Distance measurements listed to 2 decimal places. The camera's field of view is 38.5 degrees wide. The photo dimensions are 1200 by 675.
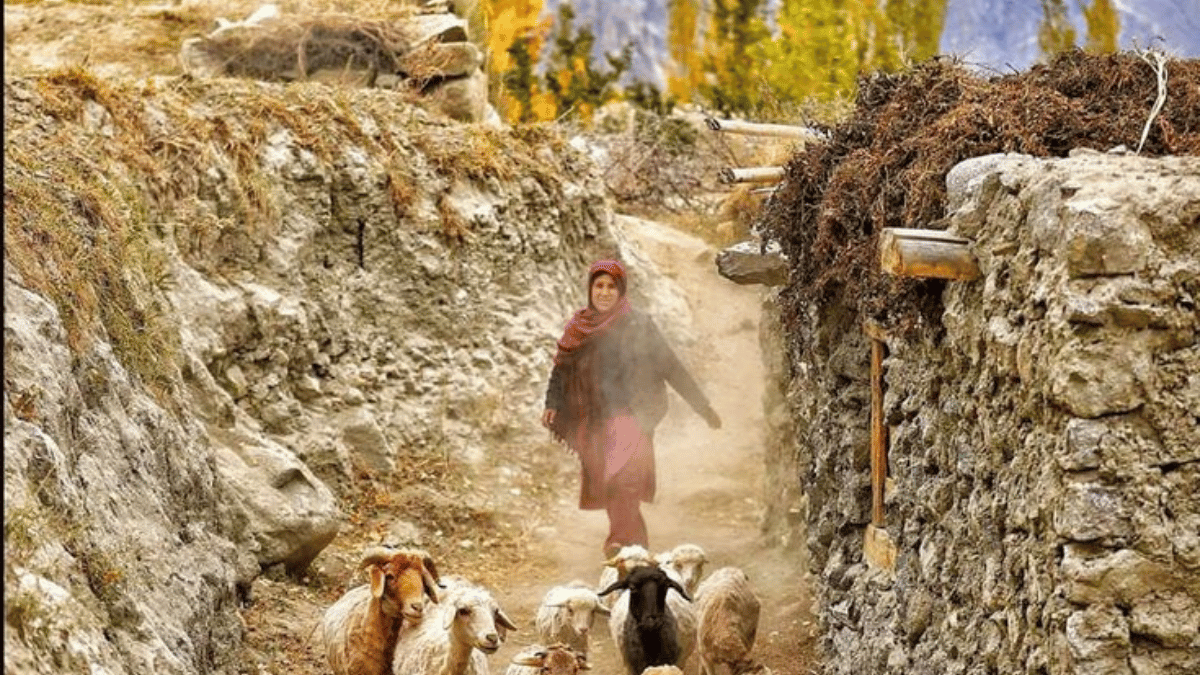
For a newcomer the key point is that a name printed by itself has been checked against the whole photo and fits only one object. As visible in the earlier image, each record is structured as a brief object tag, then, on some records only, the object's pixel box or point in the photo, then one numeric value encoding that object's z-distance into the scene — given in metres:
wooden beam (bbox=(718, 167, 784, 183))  10.53
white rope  6.52
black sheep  9.59
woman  12.55
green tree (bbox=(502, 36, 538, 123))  29.47
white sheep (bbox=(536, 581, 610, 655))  9.96
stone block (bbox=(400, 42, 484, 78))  17.42
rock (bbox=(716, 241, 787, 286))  11.09
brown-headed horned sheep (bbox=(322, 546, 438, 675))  8.73
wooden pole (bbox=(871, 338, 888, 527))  8.58
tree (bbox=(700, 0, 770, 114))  30.19
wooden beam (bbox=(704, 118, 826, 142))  10.73
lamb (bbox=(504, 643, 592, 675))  8.56
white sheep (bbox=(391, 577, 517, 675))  8.59
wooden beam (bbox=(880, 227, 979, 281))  6.32
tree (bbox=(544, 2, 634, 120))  31.48
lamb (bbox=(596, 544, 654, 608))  10.10
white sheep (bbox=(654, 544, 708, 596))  11.21
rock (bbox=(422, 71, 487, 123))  17.64
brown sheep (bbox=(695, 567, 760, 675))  9.72
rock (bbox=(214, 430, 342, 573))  10.59
